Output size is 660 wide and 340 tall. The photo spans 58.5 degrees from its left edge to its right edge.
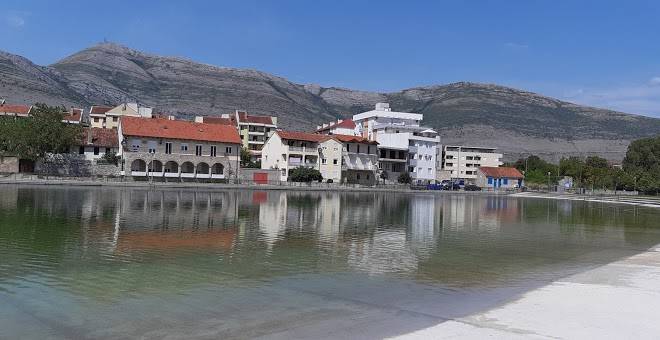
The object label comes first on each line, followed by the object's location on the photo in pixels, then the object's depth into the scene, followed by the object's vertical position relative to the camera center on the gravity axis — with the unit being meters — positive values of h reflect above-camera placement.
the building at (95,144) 89.38 +4.36
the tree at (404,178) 116.56 +0.62
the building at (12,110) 116.25 +12.32
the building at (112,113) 126.94 +13.11
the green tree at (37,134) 79.94 +5.12
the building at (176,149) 86.69 +3.94
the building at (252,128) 131.62 +11.23
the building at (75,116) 119.05 +11.88
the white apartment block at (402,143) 118.75 +8.19
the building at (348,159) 103.56 +3.70
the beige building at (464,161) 149.50 +5.69
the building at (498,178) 137.25 +1.45
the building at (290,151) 99.69 +4.68
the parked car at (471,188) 121.81 -1.00
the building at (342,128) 136.04 +12.24
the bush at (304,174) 97.06 +0.71
